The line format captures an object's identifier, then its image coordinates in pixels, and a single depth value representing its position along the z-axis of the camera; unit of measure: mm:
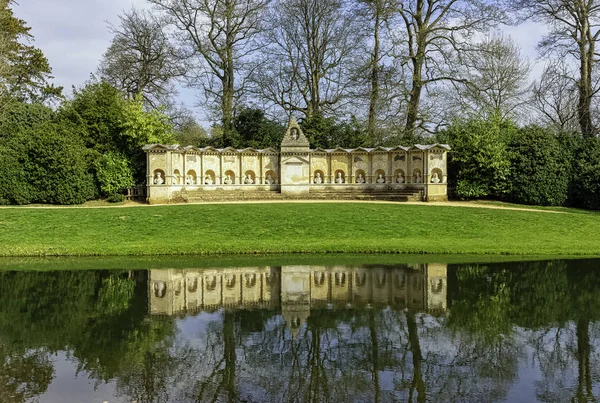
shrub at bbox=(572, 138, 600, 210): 25375
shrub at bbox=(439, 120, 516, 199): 25922
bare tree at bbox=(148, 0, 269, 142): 34969
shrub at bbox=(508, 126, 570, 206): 25578
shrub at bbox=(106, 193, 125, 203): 25578
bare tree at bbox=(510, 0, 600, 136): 28828
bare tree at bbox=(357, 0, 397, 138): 31938
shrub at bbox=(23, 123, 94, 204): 24219
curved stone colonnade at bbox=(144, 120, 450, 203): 27219
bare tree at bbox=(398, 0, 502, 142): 31562
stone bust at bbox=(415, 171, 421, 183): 27669
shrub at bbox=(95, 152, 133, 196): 25875
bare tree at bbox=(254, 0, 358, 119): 35688
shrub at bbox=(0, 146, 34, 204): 23797
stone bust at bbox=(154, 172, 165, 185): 25906
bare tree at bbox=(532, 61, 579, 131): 31312
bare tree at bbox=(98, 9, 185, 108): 39188
